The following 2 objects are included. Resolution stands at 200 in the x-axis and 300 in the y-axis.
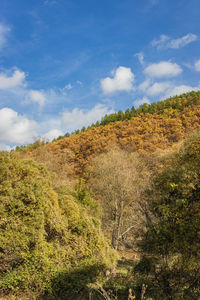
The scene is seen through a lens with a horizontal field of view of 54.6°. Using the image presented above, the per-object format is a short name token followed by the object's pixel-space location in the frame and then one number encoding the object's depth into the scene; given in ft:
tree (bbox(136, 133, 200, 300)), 21.56
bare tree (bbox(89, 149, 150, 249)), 63.52
